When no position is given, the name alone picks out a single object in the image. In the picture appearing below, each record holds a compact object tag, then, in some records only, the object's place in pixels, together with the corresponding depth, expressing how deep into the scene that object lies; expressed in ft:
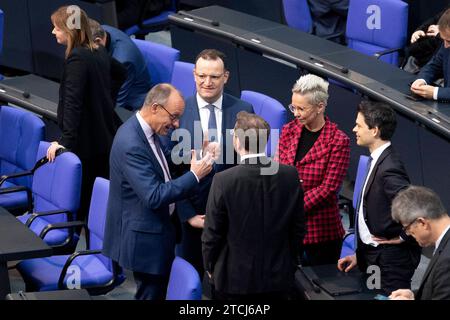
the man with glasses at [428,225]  27.20
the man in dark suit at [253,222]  30.48
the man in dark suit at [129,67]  46.78
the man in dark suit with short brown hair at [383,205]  31.78
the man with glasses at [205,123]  34.88
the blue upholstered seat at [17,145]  42.45
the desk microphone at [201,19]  50.83
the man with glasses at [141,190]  32.27
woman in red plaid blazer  33.96
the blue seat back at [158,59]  48.19
